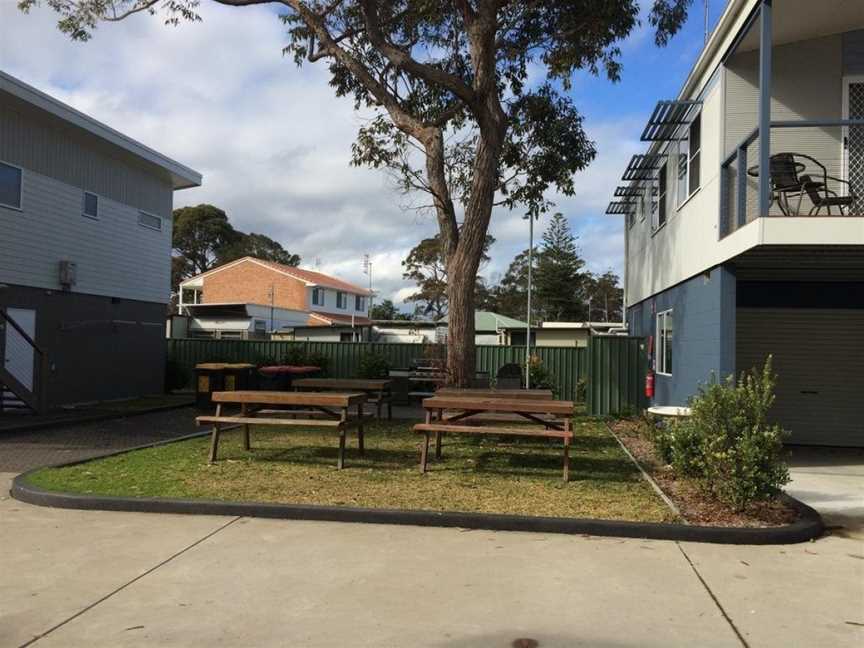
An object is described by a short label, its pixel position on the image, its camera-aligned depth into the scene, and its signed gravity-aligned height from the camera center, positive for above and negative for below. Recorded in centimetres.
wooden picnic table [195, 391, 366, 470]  800 -65
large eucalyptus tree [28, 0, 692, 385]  1223 +515
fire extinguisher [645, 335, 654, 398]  1380 -49
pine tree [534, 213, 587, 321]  5769 +639
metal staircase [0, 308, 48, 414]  1339 -55
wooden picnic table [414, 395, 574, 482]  759 -61
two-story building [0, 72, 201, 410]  1425 +207
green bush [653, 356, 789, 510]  623 -73
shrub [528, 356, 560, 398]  1823 -47
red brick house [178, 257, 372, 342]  3547 +337
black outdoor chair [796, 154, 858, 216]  890 +213
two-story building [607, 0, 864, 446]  880 +197
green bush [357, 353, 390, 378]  1878 -39
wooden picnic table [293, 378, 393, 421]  1116 -52
